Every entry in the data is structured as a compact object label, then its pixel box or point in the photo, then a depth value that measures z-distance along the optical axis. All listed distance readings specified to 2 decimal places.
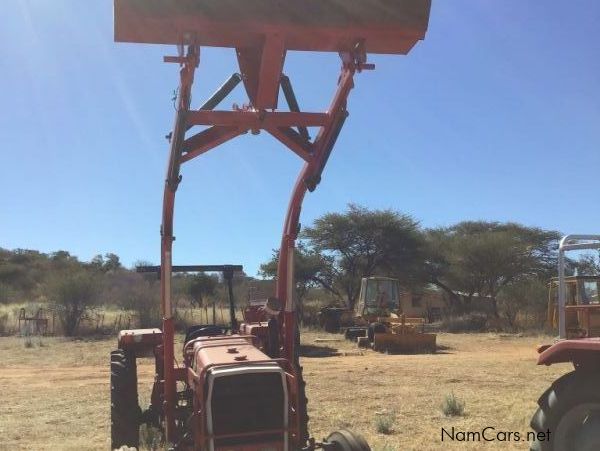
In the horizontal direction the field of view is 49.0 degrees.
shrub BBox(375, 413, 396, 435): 8.08
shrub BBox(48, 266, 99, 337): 30.14
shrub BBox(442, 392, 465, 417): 8.99
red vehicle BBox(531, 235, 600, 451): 4.99
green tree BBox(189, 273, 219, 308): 23.78
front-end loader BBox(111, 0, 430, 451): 4.46
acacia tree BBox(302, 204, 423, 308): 42.16
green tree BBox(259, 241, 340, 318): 42.28
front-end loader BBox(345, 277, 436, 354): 21.94
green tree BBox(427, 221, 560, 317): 40.25
